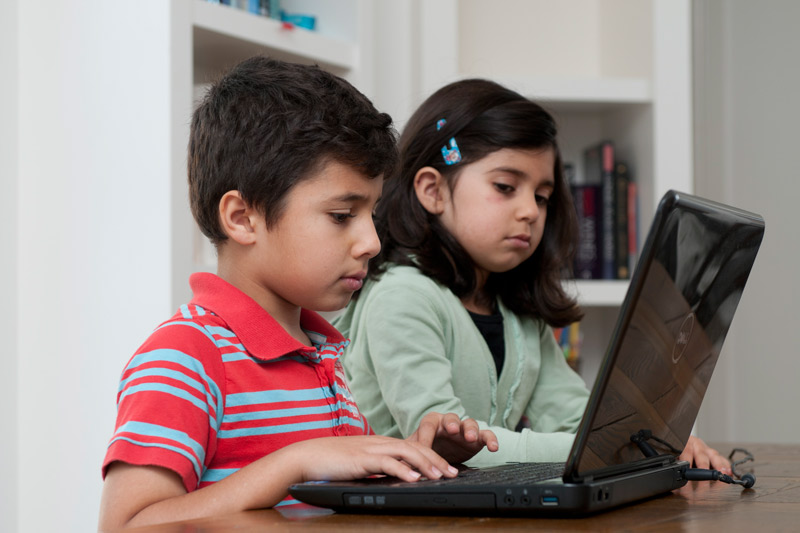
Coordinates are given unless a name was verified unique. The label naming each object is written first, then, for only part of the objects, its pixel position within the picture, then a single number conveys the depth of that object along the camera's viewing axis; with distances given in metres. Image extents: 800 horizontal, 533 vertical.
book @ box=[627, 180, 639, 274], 2.29
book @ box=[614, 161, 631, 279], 2.29
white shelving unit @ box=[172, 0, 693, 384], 1.67
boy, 0.79
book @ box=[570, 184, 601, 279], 2.31
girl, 1.42
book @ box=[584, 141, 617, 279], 2.29
